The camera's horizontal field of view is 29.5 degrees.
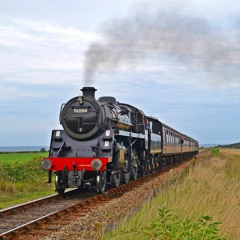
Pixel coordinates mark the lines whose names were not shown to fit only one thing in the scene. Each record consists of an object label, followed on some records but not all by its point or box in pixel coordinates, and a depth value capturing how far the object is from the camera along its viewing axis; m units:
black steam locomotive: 14.33
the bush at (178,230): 5.73
